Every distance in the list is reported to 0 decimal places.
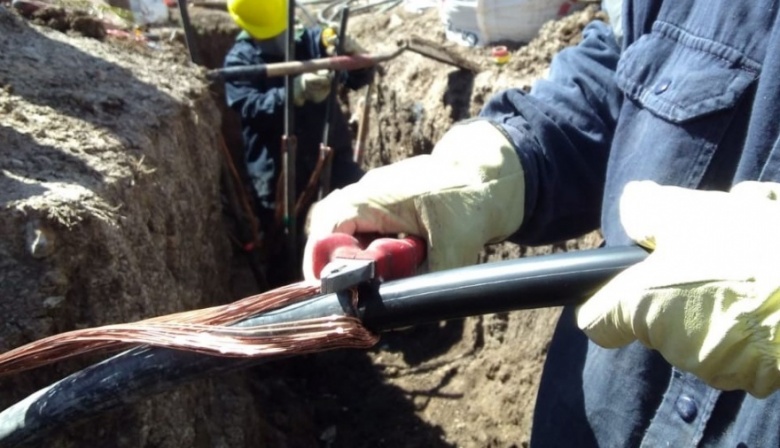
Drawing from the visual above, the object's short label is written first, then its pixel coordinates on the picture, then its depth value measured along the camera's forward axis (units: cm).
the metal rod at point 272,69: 407
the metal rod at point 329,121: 466
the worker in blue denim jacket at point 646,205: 93
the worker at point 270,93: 507
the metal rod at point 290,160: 412
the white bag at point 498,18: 427
